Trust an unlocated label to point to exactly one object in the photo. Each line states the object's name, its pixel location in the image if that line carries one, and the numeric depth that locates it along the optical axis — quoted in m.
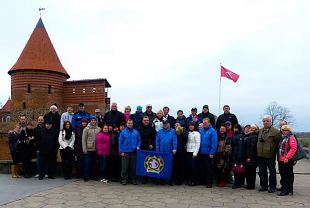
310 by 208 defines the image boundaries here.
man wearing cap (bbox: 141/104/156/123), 8.55
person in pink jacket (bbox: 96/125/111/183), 8.03
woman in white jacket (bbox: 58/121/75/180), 8.30
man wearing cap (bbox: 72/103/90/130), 8.68
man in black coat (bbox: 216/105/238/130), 8.66
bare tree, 58.25
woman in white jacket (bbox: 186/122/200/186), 7.70
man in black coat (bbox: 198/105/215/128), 8.91
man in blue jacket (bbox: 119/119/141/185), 7.82
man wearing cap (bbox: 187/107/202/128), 8.66
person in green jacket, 7.09
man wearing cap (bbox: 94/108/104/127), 8.73
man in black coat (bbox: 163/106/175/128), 8.77
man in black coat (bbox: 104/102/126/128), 8.55
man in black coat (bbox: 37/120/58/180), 8.32
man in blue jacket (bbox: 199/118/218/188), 7.59
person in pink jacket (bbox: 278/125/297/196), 6.77
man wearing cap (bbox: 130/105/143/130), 8.59
